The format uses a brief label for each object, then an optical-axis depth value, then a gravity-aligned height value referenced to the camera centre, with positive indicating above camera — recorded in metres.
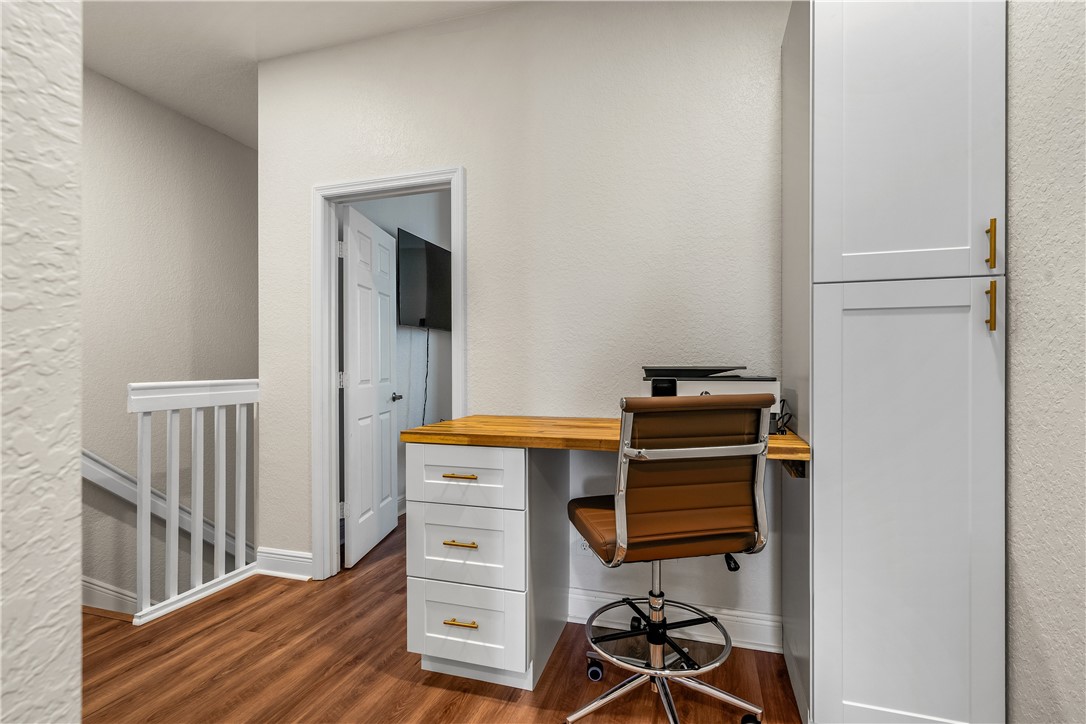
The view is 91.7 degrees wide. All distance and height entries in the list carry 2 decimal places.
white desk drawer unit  1.76 -0.70
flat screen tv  3.75 +0.55
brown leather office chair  1.44 -0.37
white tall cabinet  1.44 -0.01
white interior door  2.95 -0.16
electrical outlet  2.28 -0.82
